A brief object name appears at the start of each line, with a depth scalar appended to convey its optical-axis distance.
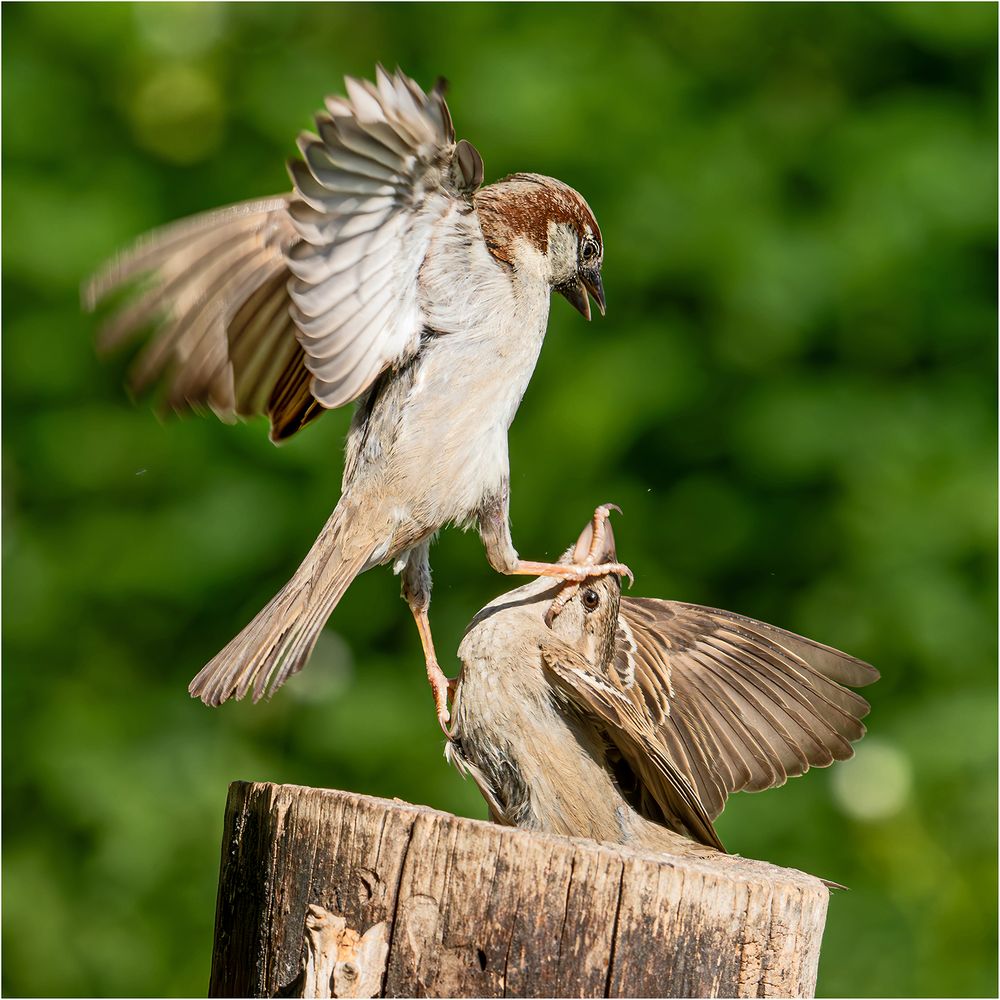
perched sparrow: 6.83
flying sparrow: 6.62
